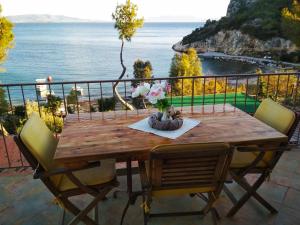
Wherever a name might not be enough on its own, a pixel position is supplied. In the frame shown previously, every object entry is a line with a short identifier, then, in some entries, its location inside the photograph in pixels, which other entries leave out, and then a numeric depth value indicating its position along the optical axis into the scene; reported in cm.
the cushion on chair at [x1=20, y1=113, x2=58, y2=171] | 179
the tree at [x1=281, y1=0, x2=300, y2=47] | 2400
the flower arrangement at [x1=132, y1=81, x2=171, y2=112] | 205
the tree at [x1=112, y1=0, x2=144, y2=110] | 1439
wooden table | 180
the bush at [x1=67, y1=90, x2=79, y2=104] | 1830
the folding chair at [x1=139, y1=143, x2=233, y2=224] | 156
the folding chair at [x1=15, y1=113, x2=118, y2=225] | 179
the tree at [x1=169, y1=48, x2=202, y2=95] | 2131
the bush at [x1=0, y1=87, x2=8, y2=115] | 1183
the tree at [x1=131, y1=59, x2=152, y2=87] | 2312
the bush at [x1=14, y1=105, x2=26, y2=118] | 1404
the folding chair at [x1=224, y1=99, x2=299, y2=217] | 212
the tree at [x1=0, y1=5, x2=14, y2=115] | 1084
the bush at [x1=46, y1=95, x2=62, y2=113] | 1345
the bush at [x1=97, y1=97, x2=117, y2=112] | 1706
